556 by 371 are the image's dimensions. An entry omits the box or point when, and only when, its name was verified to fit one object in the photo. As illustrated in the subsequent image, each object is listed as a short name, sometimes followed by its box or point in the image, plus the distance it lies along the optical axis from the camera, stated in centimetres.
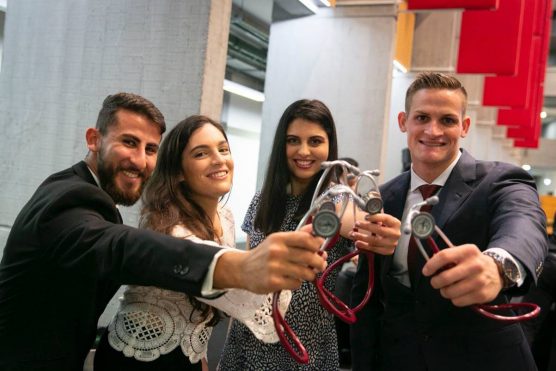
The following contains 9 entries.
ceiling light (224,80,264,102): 826
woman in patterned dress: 200
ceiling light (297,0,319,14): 584
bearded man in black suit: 104
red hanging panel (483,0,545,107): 849
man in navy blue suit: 167
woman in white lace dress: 156
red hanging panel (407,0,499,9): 483
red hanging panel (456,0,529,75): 589
